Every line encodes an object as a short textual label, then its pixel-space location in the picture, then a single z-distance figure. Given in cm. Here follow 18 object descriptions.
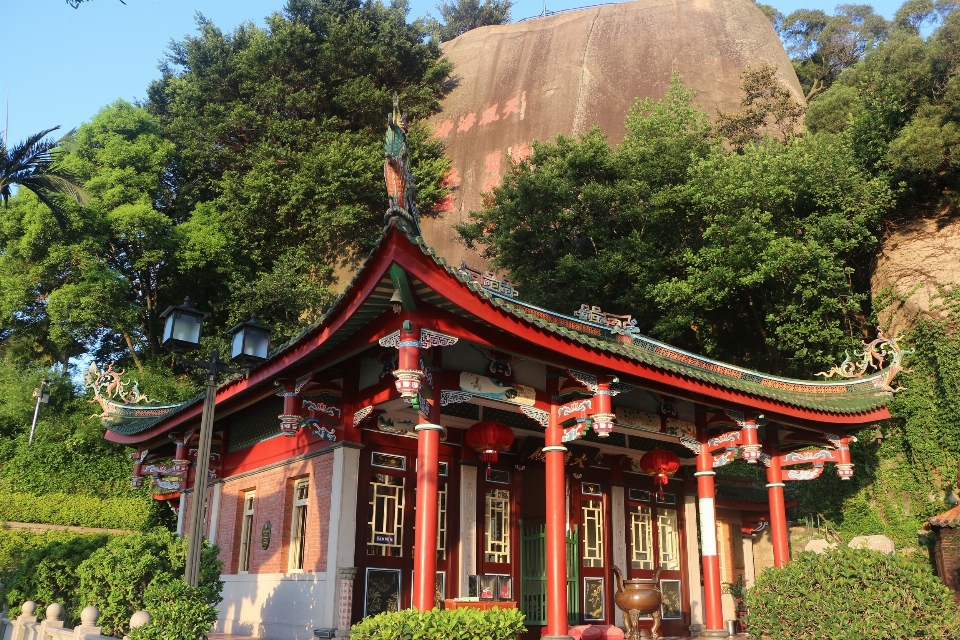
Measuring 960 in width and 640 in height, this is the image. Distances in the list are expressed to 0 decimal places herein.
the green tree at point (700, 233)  1875
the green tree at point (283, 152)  2808
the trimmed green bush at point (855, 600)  689
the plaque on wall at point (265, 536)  1190
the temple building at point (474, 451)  895
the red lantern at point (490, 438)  1091
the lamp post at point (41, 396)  2752
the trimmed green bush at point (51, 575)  1062
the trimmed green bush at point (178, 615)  688
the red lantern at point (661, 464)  1296
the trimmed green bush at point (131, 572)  852
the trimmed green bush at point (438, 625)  676
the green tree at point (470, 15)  4947
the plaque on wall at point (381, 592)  1006
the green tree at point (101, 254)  2503
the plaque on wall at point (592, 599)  1244
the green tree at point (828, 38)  3622
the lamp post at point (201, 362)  715
